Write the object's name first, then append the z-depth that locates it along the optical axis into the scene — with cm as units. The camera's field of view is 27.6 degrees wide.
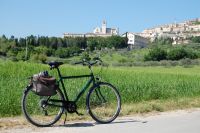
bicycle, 718
